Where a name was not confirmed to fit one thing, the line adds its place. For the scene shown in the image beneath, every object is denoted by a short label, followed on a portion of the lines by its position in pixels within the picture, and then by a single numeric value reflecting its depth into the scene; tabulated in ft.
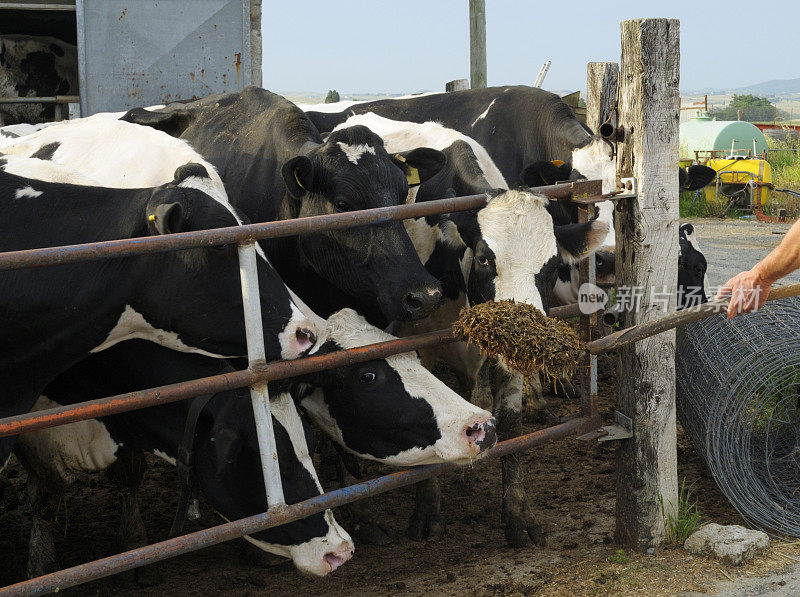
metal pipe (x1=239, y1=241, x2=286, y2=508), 9.65
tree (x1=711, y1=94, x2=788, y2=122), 252.97
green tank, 97.60
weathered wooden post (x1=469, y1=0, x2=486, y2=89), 35.78
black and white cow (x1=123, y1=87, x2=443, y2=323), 12.85
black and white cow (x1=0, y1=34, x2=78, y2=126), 37.11
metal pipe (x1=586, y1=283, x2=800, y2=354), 10.52
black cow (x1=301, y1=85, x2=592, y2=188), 20.39
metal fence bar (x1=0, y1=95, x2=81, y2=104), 30.76
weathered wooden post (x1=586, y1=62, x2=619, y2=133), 21.59
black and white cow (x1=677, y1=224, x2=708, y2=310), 20.07
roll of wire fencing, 13.73
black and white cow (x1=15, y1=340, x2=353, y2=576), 11.37
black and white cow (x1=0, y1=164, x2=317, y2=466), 10.59
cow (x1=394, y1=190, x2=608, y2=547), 13.35
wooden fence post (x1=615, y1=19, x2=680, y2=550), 12.03
